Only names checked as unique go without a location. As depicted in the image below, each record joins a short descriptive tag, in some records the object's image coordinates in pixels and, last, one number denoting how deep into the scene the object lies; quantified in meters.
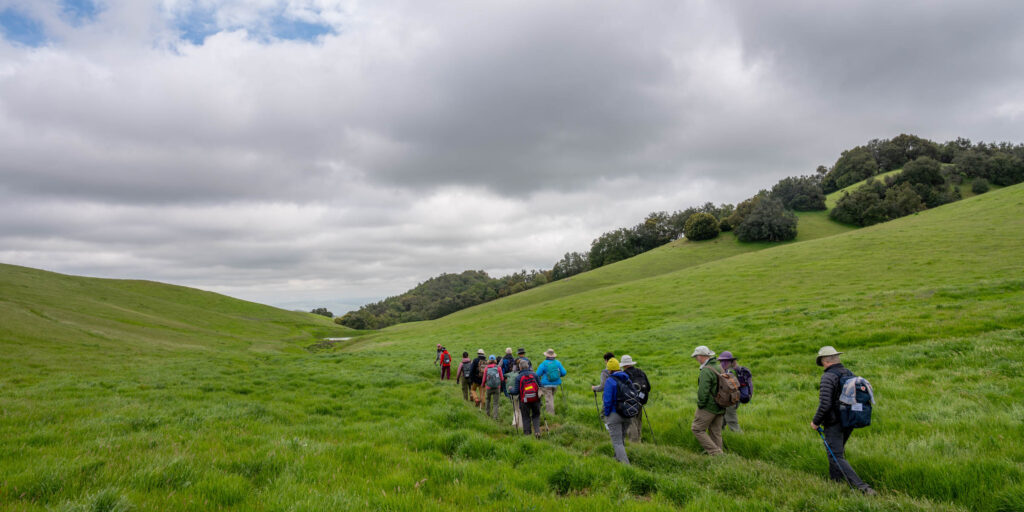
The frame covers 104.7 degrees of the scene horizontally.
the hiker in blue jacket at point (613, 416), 8.80
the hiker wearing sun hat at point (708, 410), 8.89
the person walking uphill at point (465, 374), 15.99
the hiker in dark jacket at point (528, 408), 10.89
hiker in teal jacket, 13.07
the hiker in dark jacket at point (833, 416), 7.25
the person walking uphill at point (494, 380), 13.73
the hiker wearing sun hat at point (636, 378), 9.86
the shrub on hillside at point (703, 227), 91.12
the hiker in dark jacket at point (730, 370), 9.72
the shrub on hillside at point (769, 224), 79.62
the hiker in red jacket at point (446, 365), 21.22
